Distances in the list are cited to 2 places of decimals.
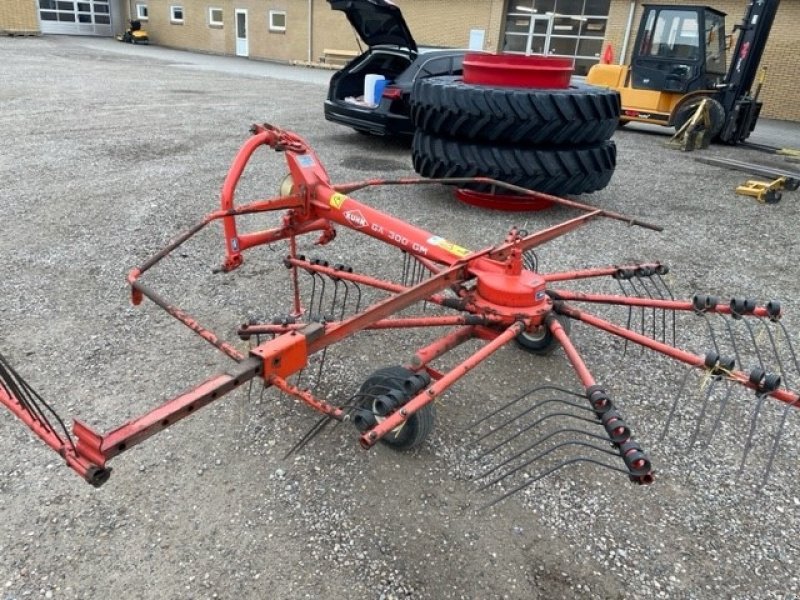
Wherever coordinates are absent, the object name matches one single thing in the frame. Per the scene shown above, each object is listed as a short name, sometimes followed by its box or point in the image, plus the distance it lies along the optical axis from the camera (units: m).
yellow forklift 9.15
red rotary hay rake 1.83
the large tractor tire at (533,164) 5.29
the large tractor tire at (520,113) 5.10
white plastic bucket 7.88
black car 7.12
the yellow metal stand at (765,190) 6.62
